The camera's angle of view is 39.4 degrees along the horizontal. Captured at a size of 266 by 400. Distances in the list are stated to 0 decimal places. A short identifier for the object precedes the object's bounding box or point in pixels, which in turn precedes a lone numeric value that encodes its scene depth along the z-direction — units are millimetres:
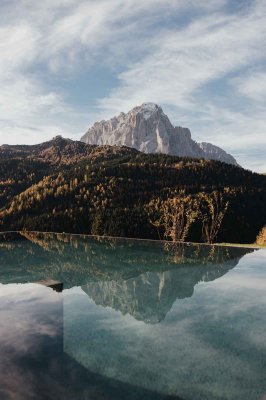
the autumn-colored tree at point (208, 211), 44219
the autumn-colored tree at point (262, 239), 36250
